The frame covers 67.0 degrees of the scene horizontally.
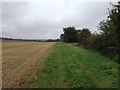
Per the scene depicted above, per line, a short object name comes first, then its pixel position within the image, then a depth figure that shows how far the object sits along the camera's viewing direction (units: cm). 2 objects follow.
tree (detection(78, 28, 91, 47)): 2425
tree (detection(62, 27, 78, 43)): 4575
